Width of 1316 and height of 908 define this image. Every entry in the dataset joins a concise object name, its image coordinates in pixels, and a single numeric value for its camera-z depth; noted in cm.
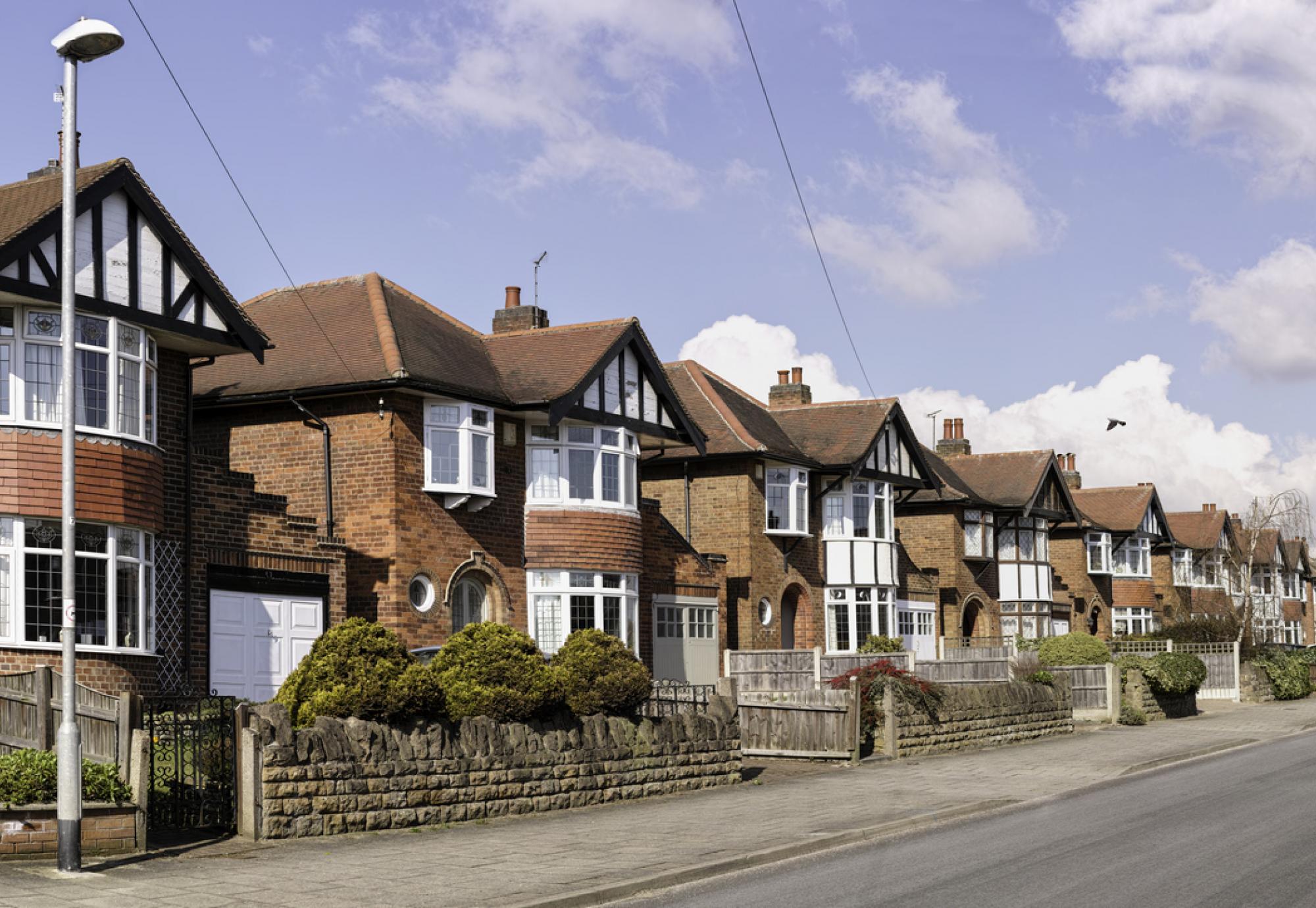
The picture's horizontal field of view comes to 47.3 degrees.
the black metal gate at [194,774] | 1509
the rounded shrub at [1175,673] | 3788
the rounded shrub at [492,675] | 1770
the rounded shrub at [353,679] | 1606
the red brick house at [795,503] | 3834
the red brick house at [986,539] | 5047
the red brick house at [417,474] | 2444
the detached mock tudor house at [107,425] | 1973
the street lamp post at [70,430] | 1269
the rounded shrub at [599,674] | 1897
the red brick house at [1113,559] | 6394
